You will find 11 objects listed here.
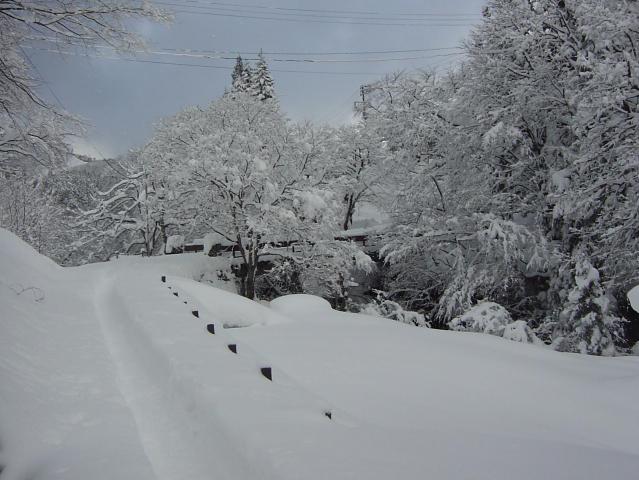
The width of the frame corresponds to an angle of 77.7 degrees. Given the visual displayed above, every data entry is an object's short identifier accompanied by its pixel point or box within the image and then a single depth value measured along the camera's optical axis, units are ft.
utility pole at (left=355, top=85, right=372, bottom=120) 86.99
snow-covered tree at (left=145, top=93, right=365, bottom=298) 61.52
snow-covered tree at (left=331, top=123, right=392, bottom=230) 91.04
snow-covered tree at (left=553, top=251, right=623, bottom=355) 32.71
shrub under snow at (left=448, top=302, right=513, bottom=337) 36.14
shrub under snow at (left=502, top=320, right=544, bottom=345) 34.37
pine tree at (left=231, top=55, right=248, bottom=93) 178.48
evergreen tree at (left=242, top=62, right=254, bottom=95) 164.59
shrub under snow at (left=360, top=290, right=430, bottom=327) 44.83
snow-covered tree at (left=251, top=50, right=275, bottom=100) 161.07
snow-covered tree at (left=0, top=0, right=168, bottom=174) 23.66
